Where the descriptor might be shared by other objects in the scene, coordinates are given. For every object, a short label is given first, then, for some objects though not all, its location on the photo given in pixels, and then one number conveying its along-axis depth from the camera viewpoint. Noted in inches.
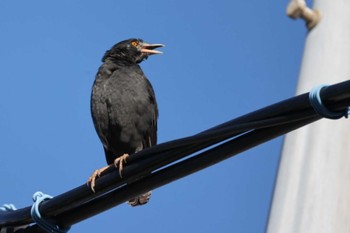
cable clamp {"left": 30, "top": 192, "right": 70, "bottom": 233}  377.7
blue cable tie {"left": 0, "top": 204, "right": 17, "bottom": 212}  395.9
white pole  400.5
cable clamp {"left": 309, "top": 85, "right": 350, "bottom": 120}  311.0
